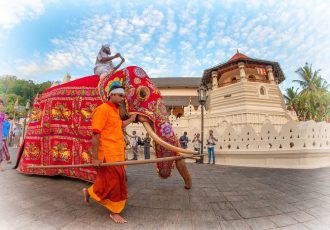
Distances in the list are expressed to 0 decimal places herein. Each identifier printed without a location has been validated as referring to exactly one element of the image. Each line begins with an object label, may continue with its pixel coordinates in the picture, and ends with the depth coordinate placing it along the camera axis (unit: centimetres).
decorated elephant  286
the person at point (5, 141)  593
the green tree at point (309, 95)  2385
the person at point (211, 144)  917
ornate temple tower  1938
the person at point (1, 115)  485
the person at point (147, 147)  1027
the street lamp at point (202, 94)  1002
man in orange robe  222
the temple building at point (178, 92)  3330
